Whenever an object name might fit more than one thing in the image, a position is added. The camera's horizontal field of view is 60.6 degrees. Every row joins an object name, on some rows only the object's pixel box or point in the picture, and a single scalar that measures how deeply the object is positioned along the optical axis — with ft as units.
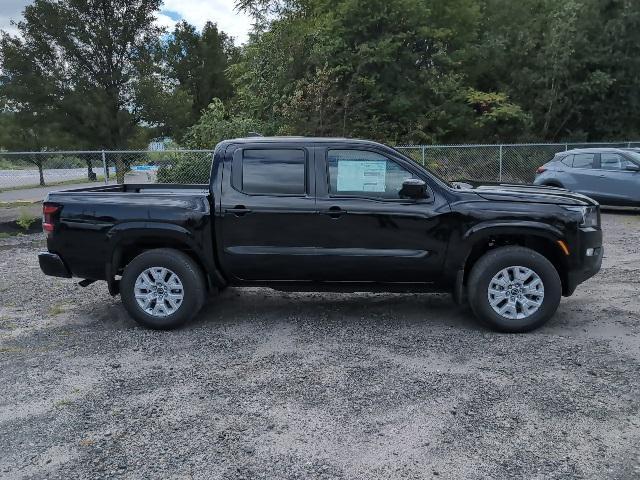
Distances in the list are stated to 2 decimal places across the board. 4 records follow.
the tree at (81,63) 95.76
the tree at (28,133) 98.43
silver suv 39.56
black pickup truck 16.33
